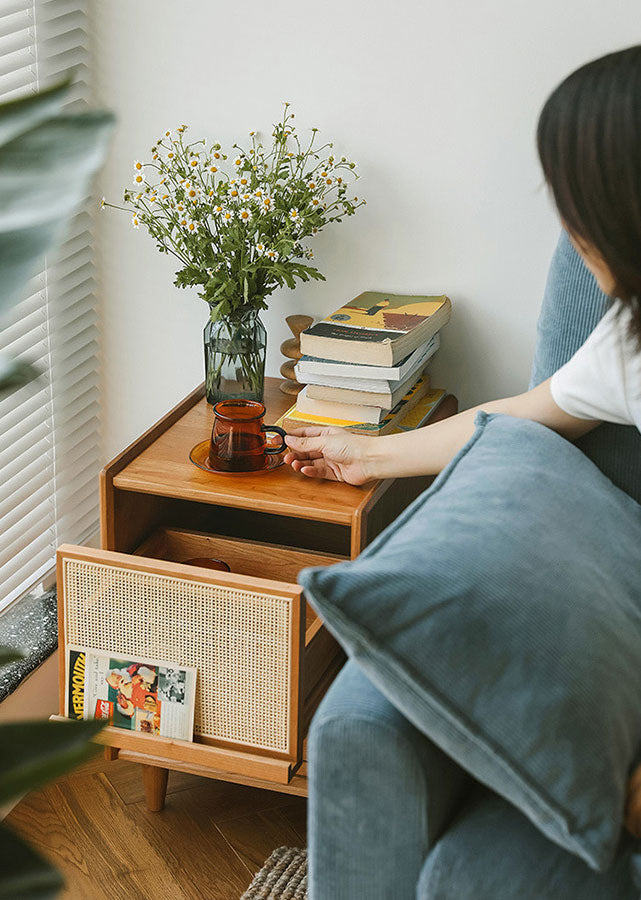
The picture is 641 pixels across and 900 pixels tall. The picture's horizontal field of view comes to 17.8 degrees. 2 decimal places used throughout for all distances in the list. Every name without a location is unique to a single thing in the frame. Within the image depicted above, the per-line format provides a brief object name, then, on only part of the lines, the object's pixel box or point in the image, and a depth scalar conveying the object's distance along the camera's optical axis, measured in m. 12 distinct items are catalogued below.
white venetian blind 3.33
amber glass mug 3.13
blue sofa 2.49
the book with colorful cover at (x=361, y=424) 3.19
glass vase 3.30
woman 2.62
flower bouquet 3.24
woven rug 3.06
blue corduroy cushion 2.46
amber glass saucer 3.17
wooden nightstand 2.98
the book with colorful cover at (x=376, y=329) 3.17
